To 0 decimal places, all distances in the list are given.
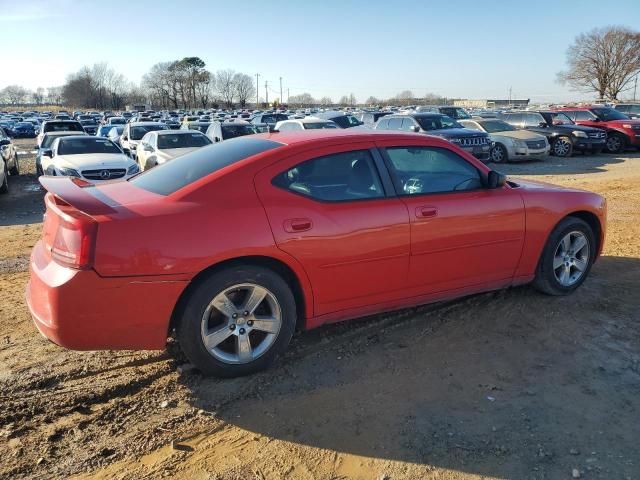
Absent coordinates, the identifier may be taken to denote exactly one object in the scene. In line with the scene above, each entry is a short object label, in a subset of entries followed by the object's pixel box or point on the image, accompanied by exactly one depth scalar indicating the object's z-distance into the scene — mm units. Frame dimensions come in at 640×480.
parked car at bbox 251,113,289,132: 29328
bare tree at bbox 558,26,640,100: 66438
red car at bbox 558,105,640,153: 21219
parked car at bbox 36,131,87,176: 15545
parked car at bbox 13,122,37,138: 47562
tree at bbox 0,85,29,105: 177750
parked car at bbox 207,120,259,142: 17250
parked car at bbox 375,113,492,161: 16000
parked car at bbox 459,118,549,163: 17719
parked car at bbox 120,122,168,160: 18281
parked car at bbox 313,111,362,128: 22453
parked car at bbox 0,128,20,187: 15352
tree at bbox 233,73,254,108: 131625
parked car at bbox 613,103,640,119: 34094
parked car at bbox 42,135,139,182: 11422
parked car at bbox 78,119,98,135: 39688
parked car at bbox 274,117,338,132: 18672
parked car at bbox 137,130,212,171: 13703
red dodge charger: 3188
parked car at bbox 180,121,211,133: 22367
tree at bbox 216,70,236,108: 128000
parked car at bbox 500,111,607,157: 19828
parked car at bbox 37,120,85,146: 22391
